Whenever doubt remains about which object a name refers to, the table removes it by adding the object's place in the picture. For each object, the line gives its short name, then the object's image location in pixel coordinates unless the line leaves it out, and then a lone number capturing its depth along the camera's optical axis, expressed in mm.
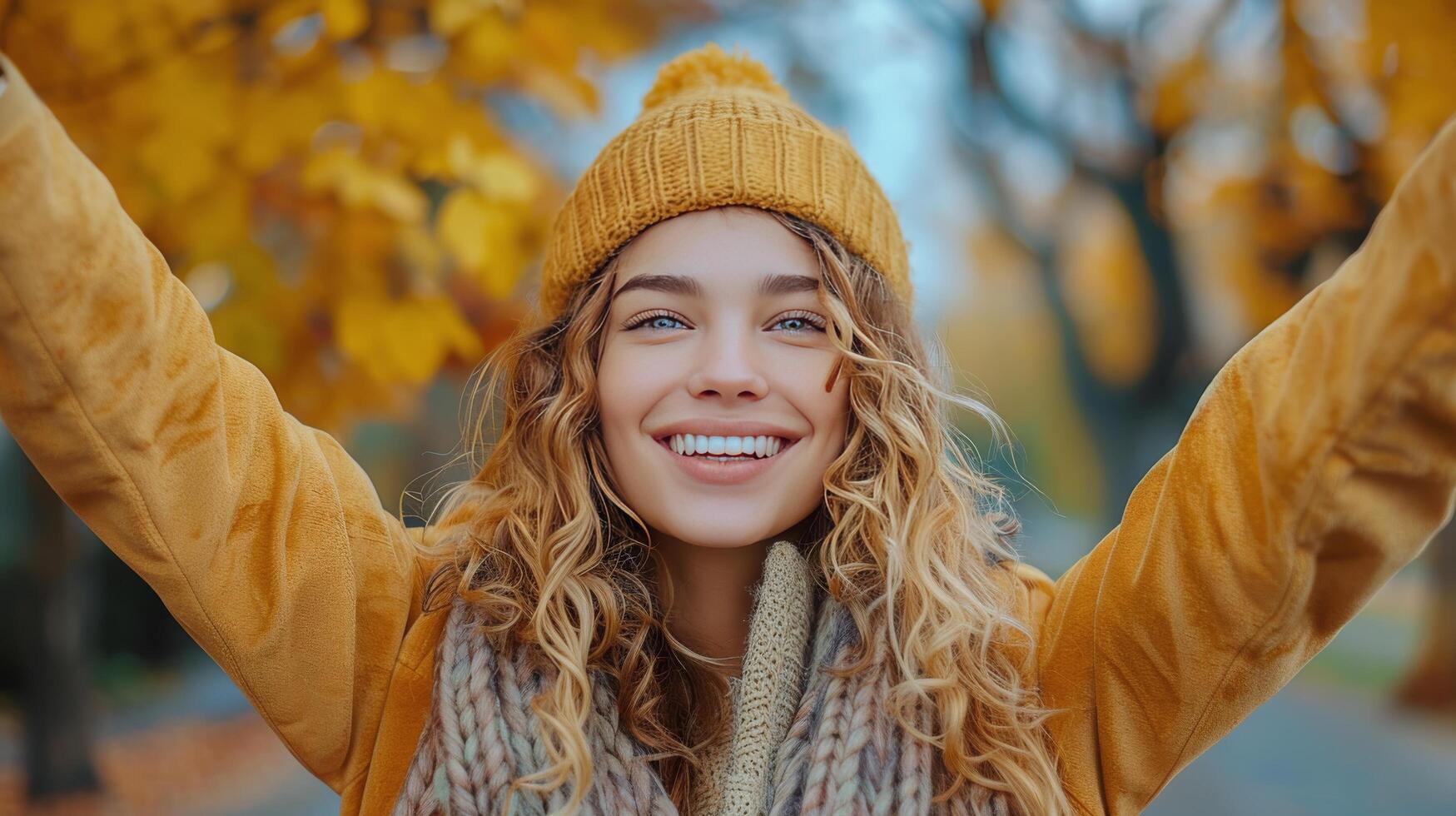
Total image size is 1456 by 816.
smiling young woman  1204
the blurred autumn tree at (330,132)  2486
